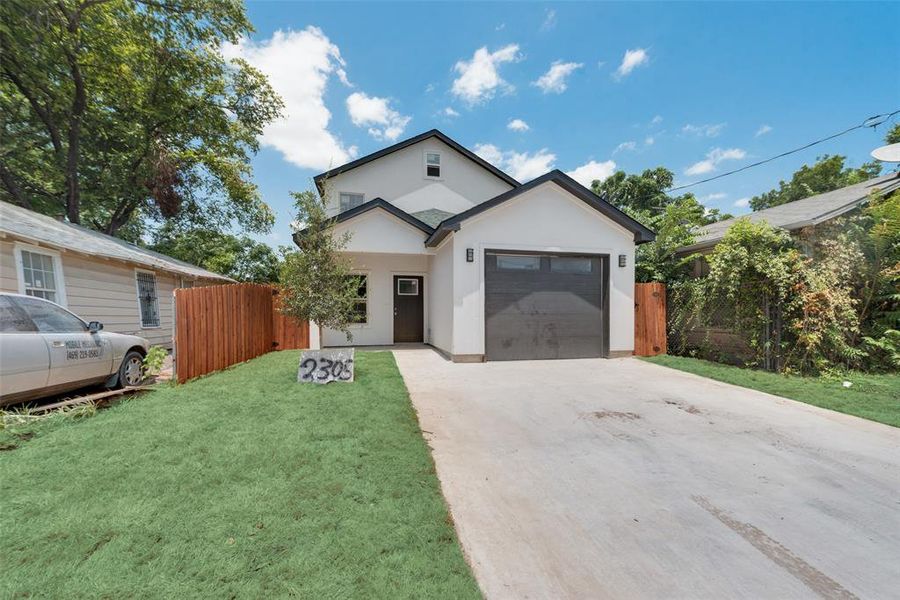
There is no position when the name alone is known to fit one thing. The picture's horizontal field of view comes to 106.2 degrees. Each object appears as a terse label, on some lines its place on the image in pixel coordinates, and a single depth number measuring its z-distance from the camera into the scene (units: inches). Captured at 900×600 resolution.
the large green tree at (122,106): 458.9
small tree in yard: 250.4
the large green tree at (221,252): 779.4
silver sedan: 161.2
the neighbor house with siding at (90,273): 255.9
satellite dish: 285.4
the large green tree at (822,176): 757.9
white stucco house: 337.7
